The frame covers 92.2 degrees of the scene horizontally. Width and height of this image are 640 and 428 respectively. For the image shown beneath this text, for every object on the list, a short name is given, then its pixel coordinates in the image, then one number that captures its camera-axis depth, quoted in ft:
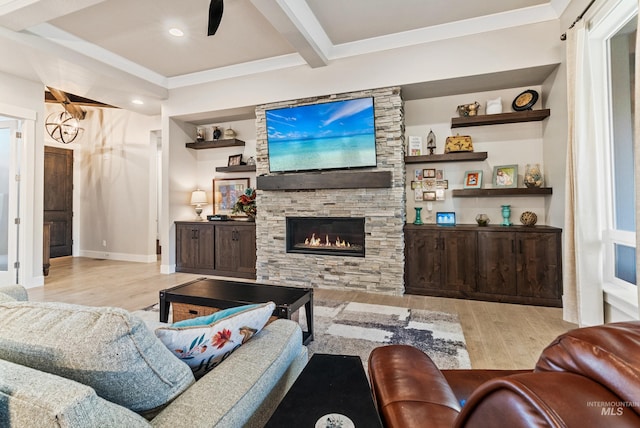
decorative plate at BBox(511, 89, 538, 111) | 11.92
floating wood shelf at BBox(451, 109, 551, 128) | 11.59
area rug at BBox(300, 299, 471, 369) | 7.56
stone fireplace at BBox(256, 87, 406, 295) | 12.70
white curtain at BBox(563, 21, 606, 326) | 8.28
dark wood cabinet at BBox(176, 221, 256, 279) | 15.62
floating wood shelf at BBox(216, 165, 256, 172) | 16.46
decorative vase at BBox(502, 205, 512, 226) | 12.31
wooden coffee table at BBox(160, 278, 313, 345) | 7.26
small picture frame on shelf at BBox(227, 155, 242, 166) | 17.13
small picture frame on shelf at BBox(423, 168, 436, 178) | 13.67
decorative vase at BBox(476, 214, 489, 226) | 12.25
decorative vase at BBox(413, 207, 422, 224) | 13.26
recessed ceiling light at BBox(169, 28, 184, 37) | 11.74
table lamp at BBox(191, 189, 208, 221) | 17.78
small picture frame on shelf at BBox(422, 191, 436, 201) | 13.65
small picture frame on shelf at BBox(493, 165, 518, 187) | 12.42
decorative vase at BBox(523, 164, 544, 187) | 11.76
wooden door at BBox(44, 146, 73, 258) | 21.40
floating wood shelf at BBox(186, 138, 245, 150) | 16.83
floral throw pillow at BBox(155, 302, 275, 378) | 3.10
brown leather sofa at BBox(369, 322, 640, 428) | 1.30
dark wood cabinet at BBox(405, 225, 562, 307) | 10.92
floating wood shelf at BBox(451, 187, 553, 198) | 11.44
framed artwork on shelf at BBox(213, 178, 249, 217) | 17.63
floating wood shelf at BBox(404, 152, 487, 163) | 12.53
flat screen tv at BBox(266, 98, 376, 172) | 12.94
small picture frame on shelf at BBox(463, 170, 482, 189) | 12.89
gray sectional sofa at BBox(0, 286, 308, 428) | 1.84
